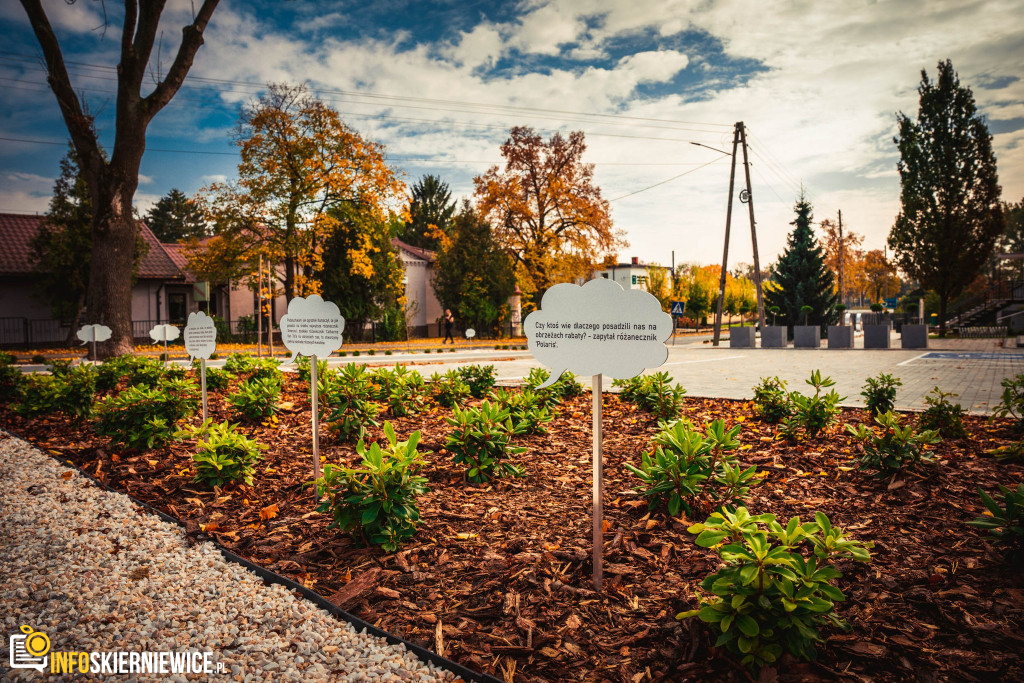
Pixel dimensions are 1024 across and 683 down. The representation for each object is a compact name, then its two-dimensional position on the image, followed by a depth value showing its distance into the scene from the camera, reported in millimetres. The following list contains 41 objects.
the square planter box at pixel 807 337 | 26516
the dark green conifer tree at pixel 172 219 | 67312
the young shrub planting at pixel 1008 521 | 2684
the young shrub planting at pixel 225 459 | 4734
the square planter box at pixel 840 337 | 24812
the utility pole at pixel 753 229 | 28031
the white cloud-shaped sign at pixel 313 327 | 4625
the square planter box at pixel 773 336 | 27359
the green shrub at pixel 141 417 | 5833
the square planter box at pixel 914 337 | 23625
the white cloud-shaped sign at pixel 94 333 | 12250
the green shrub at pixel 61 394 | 7422
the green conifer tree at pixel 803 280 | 31750
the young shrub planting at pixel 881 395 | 6238
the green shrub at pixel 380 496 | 3434
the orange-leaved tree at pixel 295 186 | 27453
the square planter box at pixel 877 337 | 24078
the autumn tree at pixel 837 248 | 55594
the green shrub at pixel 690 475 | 3604
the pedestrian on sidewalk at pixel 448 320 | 31948
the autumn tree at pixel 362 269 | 28906
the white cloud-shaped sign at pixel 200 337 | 6527
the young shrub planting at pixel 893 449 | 4125
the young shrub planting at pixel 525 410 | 5824
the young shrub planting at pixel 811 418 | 5504
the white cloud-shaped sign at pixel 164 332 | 9945
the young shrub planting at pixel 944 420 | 5137
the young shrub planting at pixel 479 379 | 8477
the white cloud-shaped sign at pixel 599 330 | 2980
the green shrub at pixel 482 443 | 4641
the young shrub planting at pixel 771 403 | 6280
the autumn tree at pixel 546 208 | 33375
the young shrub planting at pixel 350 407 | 6094
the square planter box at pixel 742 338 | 27734
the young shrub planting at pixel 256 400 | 7039
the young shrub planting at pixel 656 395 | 6816
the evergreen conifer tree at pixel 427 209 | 61094
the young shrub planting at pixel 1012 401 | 4941
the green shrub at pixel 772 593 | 2113
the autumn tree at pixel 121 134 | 13508
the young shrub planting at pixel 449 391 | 7789
